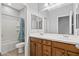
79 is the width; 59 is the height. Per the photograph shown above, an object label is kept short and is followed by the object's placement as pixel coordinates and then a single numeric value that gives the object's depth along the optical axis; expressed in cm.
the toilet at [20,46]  173
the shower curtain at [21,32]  173
